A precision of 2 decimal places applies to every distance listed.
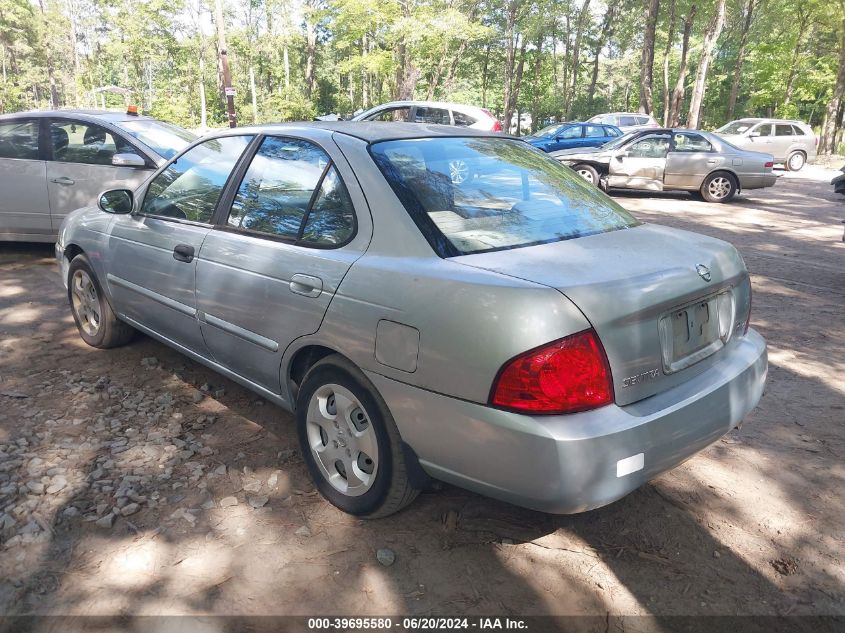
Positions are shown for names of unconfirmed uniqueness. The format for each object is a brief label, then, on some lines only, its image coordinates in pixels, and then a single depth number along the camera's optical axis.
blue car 19.47
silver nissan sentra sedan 2.14
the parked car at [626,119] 24.73
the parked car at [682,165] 13.41
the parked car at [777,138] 21.45
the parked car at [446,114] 13.33
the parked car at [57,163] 7.09
